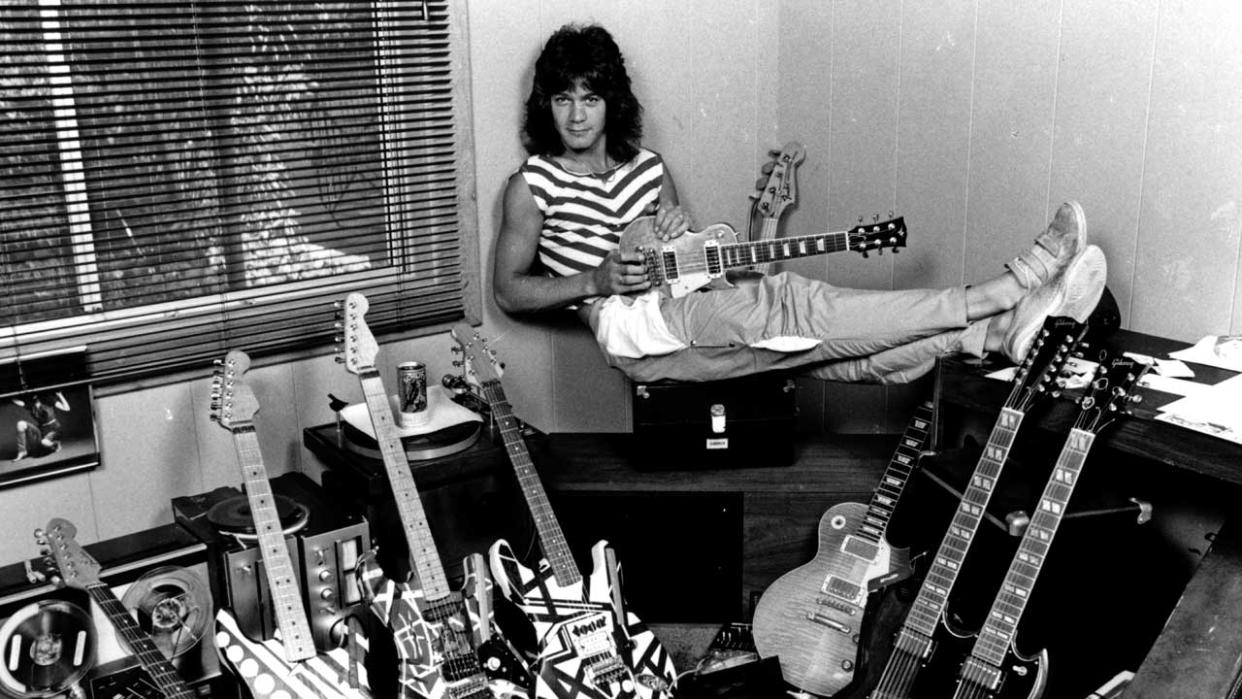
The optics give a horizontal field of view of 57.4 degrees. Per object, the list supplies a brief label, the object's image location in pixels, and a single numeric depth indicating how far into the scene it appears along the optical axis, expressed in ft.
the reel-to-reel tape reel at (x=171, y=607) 6.75
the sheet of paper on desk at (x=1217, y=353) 6.68
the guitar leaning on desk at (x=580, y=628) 6.71
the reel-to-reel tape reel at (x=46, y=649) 6.31
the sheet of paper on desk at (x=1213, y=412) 5.70
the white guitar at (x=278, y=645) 6.47
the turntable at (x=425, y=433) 7.83
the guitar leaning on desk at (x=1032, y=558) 5.97
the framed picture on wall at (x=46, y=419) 7.30
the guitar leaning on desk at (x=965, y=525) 6.32
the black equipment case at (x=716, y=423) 8.00
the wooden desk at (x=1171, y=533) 5.55
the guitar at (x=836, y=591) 7.25
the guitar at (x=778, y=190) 9.99
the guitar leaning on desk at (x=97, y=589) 6.25
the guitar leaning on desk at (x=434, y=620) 6.67
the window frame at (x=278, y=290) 7.44
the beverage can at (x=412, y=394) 7.94
